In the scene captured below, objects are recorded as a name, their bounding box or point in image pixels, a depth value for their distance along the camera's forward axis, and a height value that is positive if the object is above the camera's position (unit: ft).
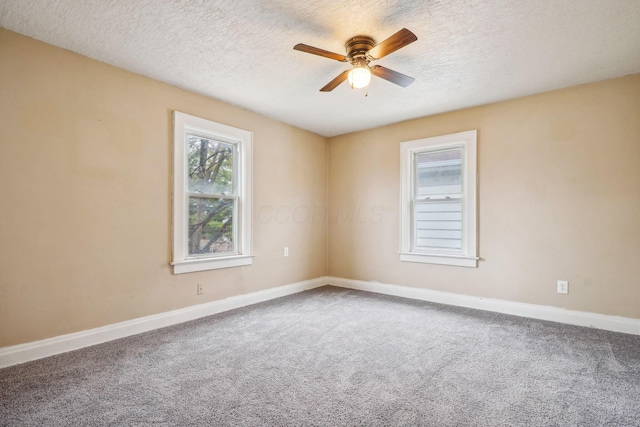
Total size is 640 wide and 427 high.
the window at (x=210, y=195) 10.91 +0.65
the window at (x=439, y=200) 12.77 +0.58
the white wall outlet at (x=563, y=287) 10.75 -2.49
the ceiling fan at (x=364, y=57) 7.12 +3.75
